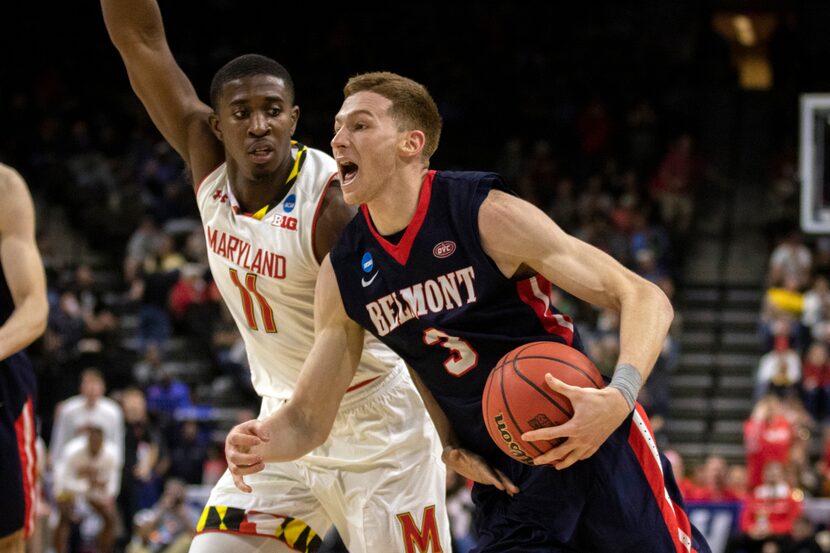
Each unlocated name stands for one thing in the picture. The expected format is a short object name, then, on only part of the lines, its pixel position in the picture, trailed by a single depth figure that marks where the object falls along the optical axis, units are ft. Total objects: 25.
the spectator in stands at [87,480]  38.78
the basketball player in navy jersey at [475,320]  12.57
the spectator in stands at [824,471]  42.34
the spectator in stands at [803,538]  36.35
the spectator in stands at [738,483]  41.19
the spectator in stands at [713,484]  40.24
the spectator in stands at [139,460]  40.34
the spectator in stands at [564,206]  59.26
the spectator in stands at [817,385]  47.83
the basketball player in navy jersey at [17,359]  17.26
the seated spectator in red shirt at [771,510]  36.78
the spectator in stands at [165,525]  38.01
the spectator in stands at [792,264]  53.26
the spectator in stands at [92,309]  48.44
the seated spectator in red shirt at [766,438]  43.29
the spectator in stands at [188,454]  43.88
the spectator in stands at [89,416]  40.40
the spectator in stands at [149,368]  47.70
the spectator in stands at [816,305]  49.78
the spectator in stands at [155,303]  52.49
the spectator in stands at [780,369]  48.83
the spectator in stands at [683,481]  38.88
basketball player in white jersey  15.25
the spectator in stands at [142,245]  54.75
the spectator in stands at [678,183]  59.82
